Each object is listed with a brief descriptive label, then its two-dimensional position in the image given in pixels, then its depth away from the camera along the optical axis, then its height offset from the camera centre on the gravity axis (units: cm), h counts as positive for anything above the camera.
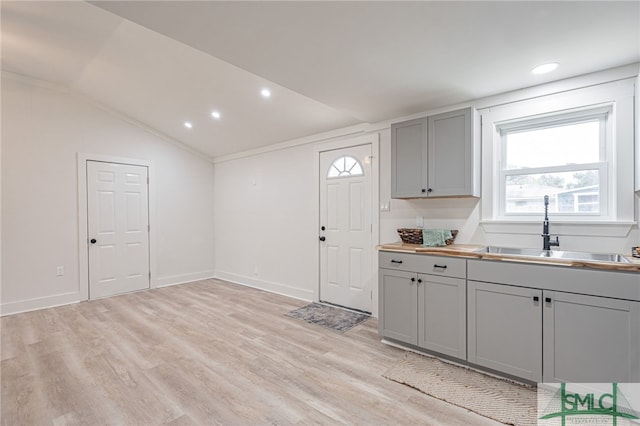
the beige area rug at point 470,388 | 192 -129
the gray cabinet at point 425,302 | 248 -82
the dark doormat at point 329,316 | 343 -130
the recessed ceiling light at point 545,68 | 218 +105
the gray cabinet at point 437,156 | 269 +51
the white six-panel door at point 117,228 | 455 -27
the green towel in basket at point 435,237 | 283 -26
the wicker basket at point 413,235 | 296 -25
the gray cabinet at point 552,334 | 185 -85
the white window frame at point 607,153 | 221 +45
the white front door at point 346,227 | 379 -22
